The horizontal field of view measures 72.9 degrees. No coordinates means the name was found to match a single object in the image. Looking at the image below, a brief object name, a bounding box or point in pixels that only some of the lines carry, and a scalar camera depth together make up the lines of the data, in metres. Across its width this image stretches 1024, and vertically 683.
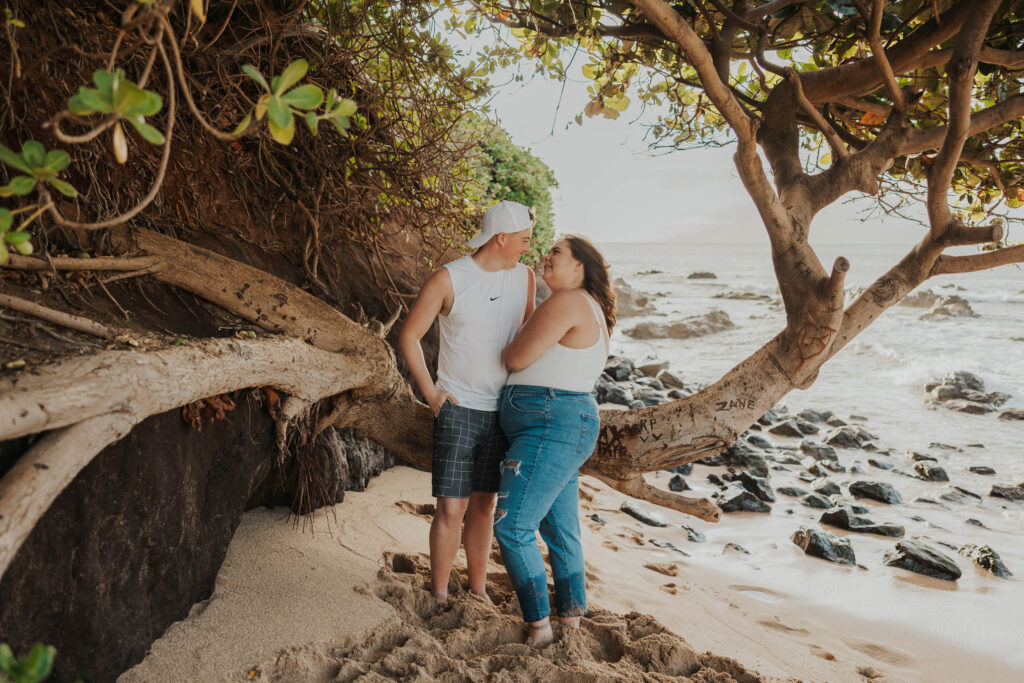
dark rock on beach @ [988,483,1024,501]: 7.65
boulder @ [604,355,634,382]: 12.11
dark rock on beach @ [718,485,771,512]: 6.69
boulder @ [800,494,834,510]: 6.91
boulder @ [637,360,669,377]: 13.08
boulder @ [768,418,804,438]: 9.82
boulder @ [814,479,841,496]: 7.35
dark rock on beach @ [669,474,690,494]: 7.19
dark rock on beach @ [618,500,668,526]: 6.18
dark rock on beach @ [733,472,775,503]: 6.96
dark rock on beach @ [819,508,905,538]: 6.20
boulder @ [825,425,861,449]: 9.50
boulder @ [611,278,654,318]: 21.68
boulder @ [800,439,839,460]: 8.78
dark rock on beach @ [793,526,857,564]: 5.56
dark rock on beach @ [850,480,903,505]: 7.27
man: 3.31
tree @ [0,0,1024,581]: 3.30
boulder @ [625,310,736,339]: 18.14
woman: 3.11
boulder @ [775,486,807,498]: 7.28
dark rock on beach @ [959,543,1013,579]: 5.54
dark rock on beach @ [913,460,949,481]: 8.16
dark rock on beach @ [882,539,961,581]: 5.34
